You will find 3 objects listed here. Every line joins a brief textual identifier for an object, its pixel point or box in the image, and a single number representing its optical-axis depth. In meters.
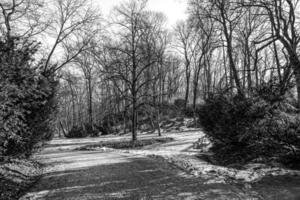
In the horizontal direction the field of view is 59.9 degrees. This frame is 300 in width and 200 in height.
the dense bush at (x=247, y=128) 8.48
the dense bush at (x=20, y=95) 5.58
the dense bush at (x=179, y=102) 45.06
